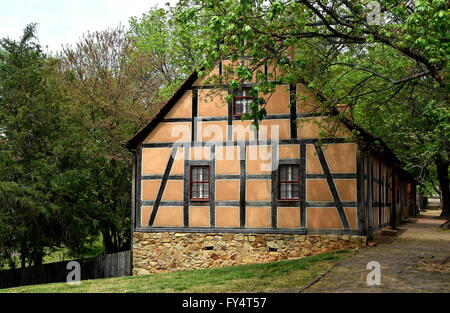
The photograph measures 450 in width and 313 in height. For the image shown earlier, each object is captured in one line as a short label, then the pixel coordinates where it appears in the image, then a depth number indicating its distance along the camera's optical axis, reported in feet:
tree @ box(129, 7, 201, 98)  94.68
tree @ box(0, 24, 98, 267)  59.67
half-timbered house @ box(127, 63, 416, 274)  56.29
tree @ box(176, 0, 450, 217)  33.14
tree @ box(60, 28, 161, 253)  74.69
